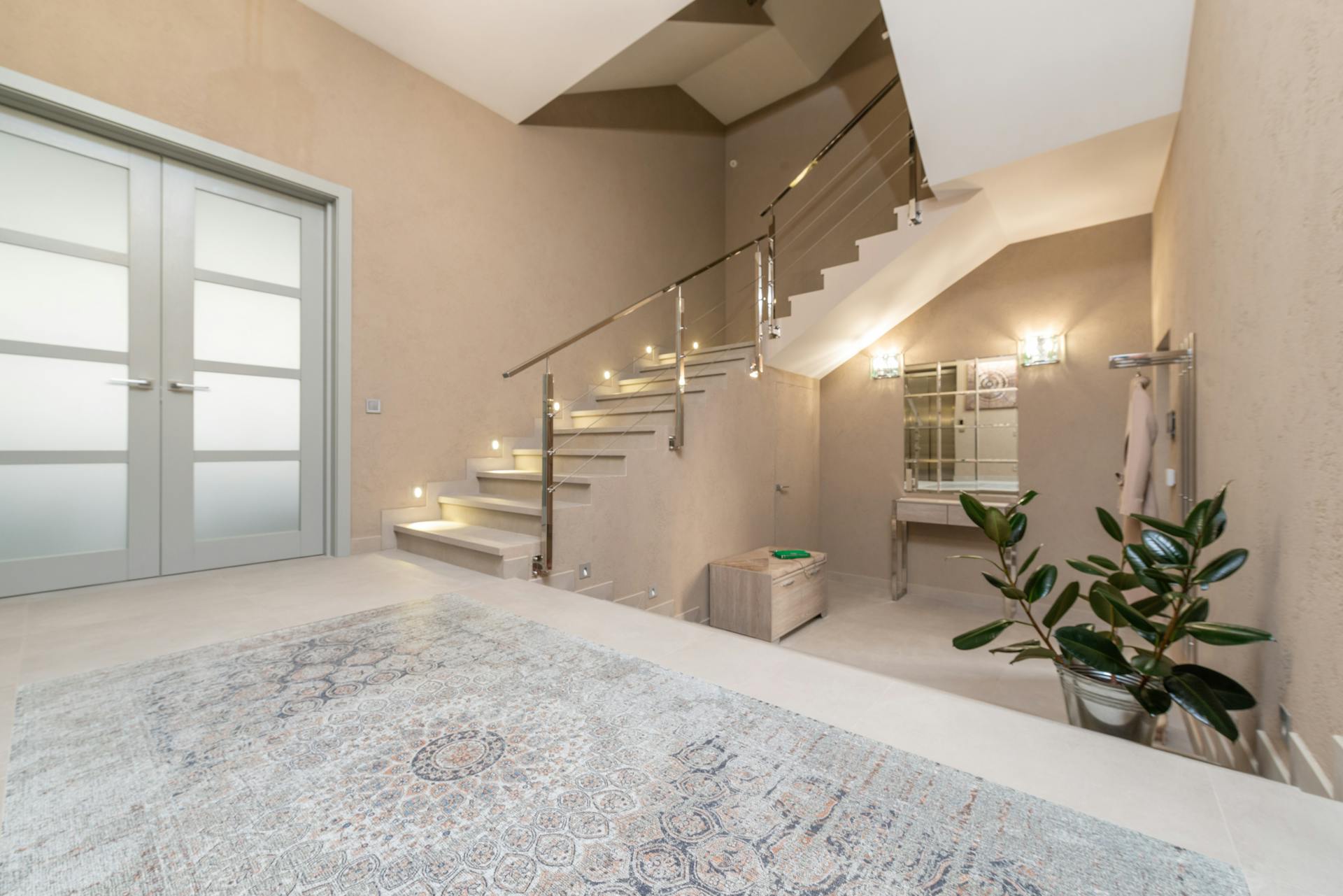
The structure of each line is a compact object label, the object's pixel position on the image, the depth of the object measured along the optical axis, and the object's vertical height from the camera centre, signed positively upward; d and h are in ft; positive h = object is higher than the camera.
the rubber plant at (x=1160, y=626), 4.08 -1.37
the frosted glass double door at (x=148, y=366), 8.84 +1.37
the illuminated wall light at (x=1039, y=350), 14.74 +2.61
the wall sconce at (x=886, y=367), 17.22 +2.50
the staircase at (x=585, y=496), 10.77 -1.13
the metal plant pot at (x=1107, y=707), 4.62 -2.18
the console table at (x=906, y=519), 15.07 -1.96
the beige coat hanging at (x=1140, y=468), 8.98 -0.31
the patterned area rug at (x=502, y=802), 2.94 -2.26
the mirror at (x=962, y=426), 15.61 +0.62
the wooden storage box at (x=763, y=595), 12.80 -3.51
